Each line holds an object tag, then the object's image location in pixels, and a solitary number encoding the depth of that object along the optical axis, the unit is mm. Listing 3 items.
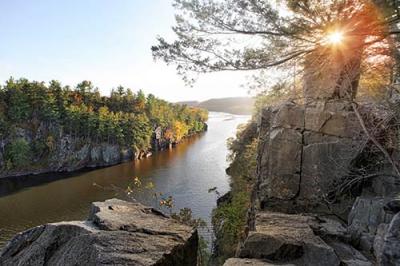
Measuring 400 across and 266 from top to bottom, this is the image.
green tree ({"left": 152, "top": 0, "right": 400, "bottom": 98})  8656
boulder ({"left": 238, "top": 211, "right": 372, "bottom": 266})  7773
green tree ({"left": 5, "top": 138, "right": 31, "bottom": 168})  59428
